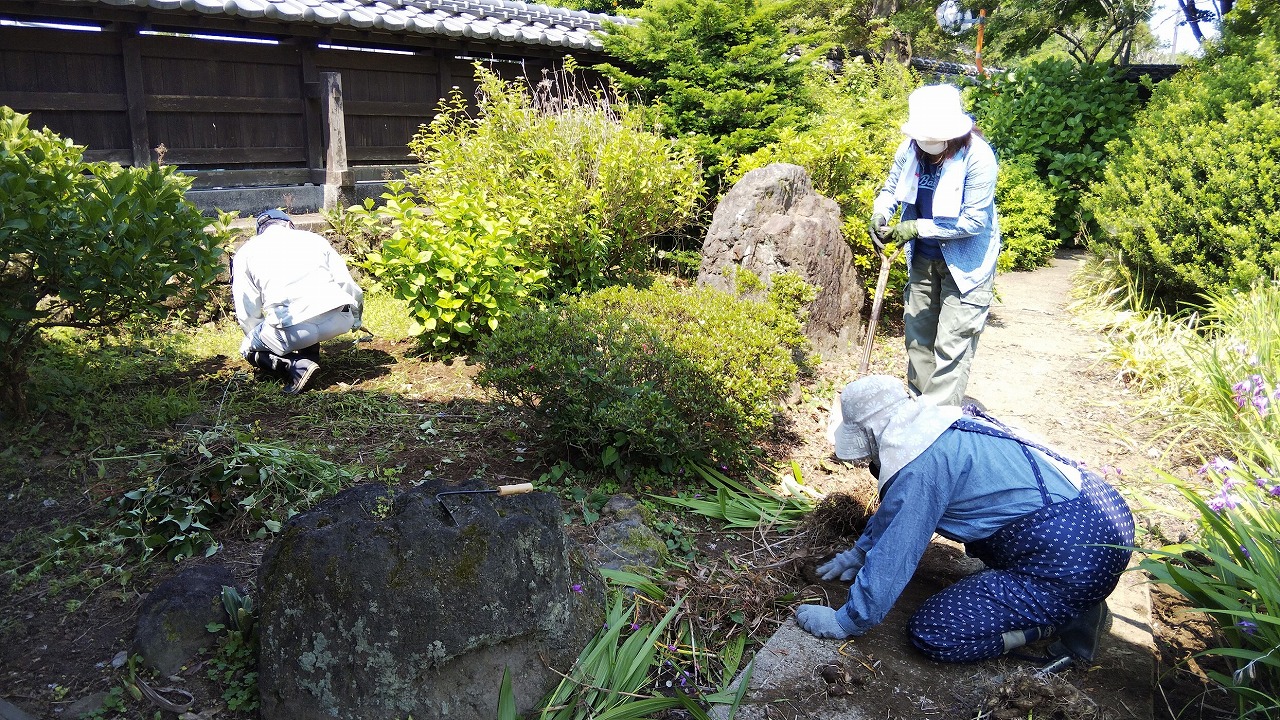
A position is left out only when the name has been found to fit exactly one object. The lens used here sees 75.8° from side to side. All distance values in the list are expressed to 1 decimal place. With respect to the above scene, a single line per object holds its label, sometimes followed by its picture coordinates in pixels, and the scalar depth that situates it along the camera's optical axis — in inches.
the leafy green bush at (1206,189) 255.8
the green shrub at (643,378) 158.7
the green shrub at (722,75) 351.3
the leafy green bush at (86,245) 146.8
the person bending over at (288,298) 211.5
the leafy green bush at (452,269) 224.8
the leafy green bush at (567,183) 267.7
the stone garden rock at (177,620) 106.1
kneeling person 112.4
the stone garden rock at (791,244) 253.0
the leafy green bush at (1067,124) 430.9
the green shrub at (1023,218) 392.5
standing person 178.5
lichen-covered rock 96.1
